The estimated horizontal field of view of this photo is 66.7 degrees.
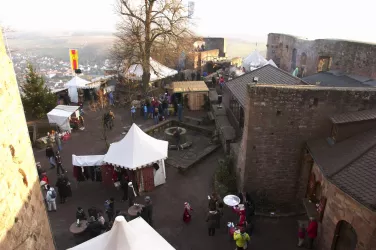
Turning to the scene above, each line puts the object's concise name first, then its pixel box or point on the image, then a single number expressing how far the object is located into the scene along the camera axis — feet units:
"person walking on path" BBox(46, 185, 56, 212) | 35.37
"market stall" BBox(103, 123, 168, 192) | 38.75
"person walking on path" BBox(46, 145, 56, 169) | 45.29
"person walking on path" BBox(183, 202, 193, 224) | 34.08
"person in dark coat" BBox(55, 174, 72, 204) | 36.83
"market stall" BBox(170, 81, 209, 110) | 67.41
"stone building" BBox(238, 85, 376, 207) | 31.71
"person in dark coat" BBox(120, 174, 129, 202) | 38.22
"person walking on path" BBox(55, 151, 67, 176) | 43.88
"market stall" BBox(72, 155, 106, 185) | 40.57
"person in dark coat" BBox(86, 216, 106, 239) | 29.48
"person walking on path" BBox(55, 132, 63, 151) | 50.80
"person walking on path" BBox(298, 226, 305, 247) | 30.12
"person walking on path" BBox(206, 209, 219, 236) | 31.41
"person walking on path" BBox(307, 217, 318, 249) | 28.73
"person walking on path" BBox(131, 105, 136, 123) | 63.68
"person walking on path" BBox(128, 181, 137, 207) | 36.59
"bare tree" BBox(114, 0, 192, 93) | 70.33
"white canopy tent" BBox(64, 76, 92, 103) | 73.00
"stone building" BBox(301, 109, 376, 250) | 22.71
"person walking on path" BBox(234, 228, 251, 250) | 28.12
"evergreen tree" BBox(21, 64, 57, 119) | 60.08
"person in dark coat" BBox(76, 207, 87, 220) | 31.51
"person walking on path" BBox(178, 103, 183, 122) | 62.10
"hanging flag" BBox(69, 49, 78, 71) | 75.82
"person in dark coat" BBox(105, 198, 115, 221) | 33.12
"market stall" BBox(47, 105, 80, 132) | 56.59
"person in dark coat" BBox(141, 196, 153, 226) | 32.45
